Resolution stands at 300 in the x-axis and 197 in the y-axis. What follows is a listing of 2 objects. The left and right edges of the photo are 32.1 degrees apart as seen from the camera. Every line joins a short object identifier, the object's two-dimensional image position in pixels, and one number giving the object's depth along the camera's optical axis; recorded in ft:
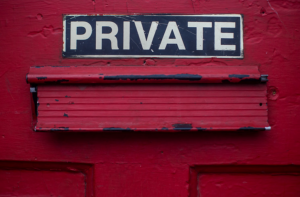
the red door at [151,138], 1.93
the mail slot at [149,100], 1.87
